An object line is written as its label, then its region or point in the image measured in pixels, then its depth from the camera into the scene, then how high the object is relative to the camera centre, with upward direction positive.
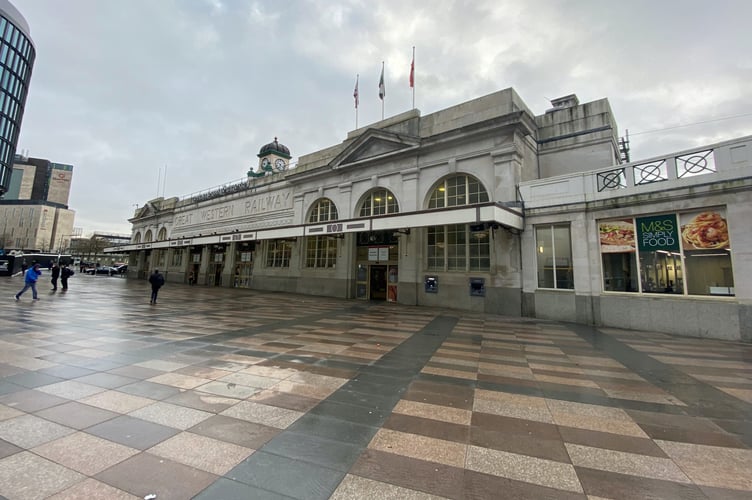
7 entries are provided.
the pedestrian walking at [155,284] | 15.38 -0.43
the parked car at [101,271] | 52.84 +0.47
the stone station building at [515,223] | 10.41 +2.83
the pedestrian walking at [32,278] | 15.13 -0.32
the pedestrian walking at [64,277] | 21.88 -0.32
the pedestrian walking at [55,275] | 21.10 -0.20
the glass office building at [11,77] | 47.97 +30.82
